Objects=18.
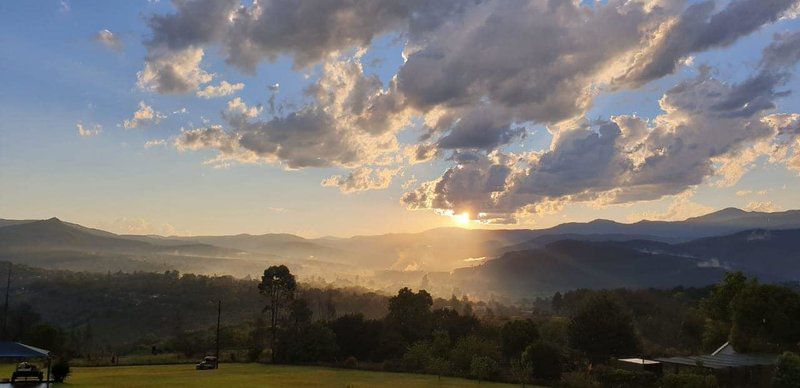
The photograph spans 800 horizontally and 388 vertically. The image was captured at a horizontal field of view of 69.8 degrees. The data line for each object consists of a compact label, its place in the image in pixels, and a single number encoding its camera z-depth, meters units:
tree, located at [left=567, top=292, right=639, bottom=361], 74.75
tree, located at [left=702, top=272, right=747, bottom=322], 68.68
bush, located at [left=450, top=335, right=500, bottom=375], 63.06
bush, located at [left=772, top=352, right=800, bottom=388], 42.66
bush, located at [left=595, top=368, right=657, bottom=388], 45.75
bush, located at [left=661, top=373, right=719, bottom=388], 41.72
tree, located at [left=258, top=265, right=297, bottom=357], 91.69
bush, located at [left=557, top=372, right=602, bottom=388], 48.59
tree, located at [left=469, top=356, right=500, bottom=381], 55.28
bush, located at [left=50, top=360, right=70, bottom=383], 46.56
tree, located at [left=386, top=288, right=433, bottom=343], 80.62
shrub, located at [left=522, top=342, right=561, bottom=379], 56.41
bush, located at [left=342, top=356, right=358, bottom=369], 66.88
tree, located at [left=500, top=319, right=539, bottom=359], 68.50
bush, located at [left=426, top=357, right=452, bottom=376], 60.72
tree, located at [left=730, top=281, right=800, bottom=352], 60.62
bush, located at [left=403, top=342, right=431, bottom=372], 64.31
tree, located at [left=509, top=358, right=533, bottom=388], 53.16
